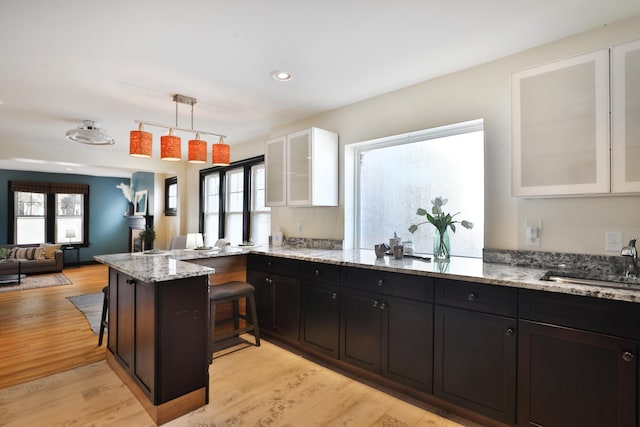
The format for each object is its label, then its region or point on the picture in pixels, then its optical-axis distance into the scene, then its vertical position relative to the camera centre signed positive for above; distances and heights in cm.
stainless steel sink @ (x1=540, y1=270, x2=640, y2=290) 173 -36
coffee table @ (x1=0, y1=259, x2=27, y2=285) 608 -121
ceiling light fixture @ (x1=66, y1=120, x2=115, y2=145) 387 +96
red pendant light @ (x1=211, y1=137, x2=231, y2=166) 319 +60
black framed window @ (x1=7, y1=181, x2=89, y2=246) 779 +3
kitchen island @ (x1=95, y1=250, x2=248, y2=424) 199 -78
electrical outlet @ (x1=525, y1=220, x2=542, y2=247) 222 -10
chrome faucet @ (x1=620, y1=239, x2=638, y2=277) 175 -21
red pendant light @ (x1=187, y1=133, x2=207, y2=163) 302 +60
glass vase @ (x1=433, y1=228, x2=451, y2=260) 252 -24
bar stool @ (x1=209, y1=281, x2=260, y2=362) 279 -77
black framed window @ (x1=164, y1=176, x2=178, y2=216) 702 +42
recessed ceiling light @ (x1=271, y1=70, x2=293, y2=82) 266 +117
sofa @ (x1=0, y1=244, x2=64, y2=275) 680 -93
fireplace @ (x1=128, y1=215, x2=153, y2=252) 755 -32
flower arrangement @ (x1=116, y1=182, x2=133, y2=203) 852 +59
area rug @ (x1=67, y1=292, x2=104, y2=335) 380 -128
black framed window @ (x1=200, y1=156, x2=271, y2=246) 491 +19
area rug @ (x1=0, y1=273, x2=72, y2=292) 573 -129
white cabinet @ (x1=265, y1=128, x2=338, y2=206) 329 +50
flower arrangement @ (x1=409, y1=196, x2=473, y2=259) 252 -8
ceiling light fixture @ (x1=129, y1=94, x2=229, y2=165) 279 +60
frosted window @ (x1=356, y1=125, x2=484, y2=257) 269 +29
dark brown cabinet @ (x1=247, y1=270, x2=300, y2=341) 300 -84
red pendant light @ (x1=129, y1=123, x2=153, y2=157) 279 +61
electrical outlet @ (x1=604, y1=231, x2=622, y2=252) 193 -14
